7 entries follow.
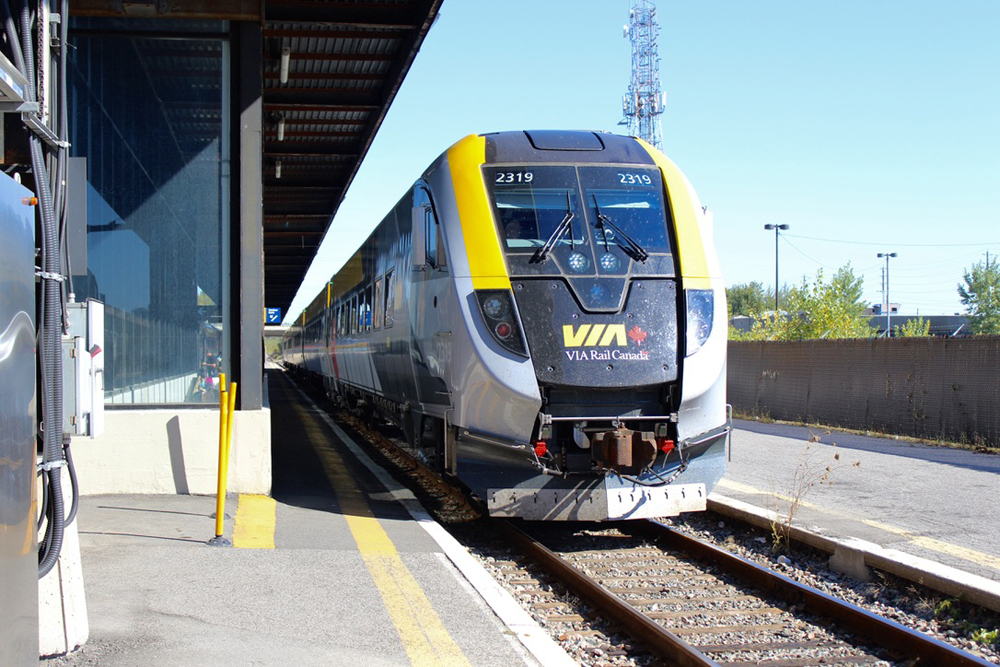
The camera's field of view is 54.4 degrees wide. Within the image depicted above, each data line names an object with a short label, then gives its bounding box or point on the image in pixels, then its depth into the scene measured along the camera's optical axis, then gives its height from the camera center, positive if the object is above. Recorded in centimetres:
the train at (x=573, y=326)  743 +10
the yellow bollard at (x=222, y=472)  704 -99
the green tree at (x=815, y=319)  2938 +54
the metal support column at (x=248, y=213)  949 +125
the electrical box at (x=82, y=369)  488 -14
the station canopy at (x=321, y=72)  1056 +366
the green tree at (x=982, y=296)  6302 +282
